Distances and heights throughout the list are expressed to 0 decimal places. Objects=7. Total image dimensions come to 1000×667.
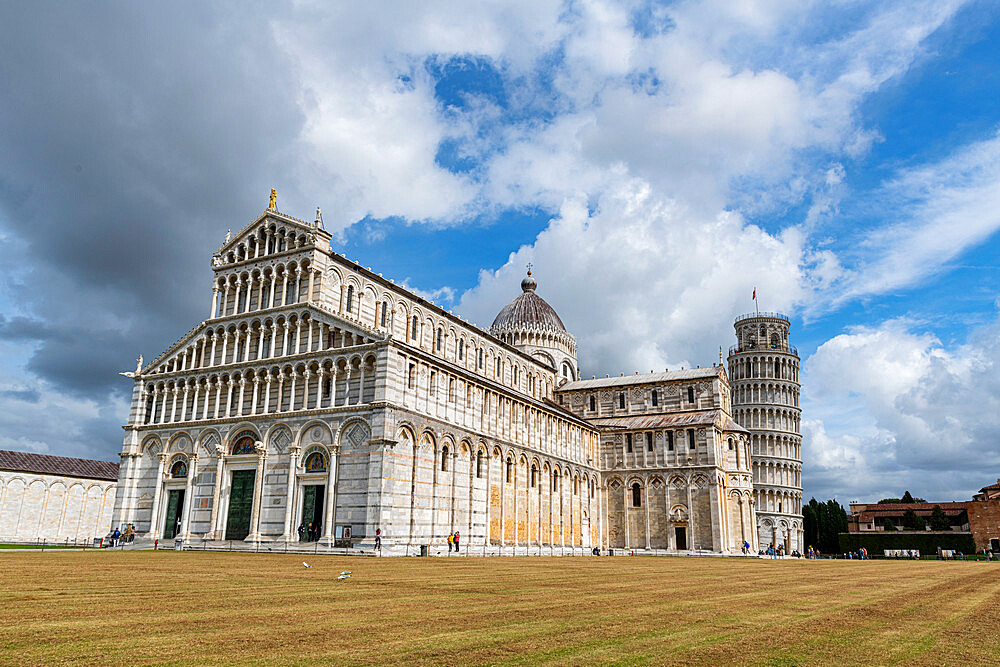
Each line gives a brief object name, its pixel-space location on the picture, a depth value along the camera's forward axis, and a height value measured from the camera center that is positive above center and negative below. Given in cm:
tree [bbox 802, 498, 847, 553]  10188 +21
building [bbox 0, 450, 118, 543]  6494 +192
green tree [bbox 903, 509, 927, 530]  10962 +79
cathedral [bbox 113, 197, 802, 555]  4334 +558
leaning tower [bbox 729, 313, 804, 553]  9812 +1498
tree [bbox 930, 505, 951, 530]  10375 +93
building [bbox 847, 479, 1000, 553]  8494 +150
